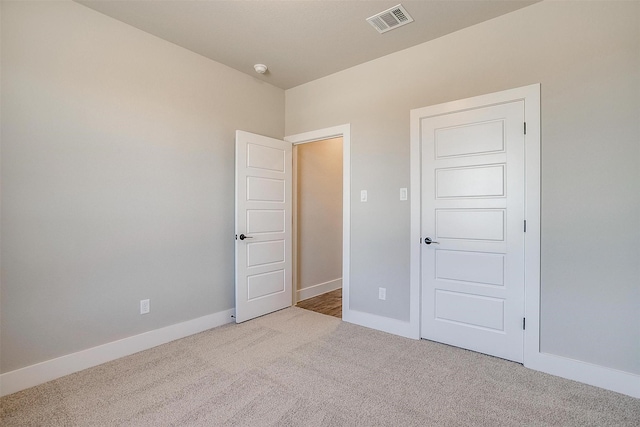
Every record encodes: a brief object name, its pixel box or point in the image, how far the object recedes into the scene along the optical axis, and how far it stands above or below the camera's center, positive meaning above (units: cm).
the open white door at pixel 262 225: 321 -16
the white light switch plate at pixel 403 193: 289 +17
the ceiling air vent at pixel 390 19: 233 +155
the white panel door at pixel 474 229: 237 -15
